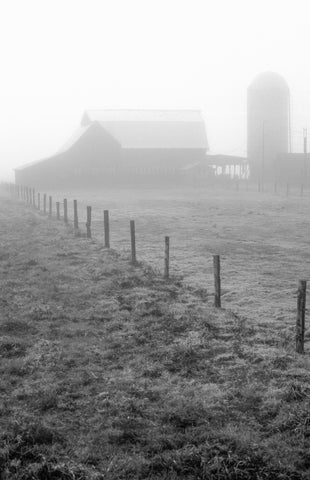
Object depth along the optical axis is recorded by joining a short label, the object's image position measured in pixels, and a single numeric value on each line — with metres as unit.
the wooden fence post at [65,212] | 23.85
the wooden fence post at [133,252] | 14.84
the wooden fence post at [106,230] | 17.61
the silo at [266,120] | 66.38
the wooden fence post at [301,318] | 7.98
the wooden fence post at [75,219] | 21.94
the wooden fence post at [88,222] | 19.75
